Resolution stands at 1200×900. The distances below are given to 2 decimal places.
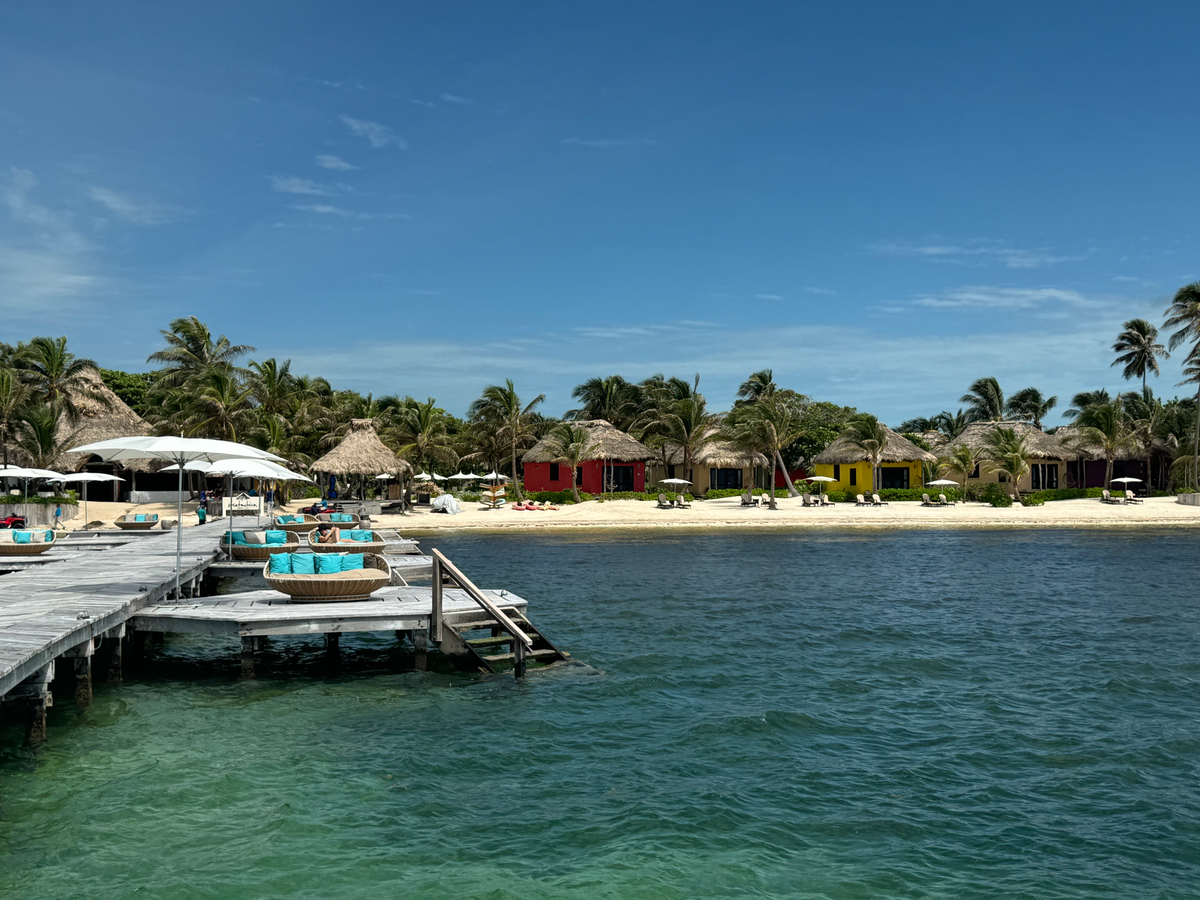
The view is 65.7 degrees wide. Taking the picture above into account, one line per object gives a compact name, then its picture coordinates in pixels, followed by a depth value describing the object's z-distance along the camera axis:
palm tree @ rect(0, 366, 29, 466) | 40.88
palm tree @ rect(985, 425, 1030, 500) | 52.19
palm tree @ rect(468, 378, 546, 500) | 54.94
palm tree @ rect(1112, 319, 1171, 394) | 72.25
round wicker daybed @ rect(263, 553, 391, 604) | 13.11
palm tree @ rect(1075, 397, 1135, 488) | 55.00
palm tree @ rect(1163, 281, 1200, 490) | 54.34
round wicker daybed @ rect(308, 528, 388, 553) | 17.22
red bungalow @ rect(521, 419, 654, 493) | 57.56
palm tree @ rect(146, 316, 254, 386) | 52.56
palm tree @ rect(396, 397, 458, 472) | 54.03
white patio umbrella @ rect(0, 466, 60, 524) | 28.30
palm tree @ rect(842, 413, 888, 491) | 54.25
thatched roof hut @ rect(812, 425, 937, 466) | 58.97
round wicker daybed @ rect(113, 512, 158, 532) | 28.72
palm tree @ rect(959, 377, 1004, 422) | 86.12
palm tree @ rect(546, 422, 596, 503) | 52.12
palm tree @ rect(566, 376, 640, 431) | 69.75
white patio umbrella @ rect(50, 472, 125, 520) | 34.55
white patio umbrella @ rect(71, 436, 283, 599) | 13.28
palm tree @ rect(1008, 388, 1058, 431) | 87.25
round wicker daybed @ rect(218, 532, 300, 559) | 18.92
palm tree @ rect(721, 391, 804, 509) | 51.66
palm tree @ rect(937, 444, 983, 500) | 54.78
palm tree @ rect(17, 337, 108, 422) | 45.62
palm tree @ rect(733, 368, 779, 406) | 71.43
